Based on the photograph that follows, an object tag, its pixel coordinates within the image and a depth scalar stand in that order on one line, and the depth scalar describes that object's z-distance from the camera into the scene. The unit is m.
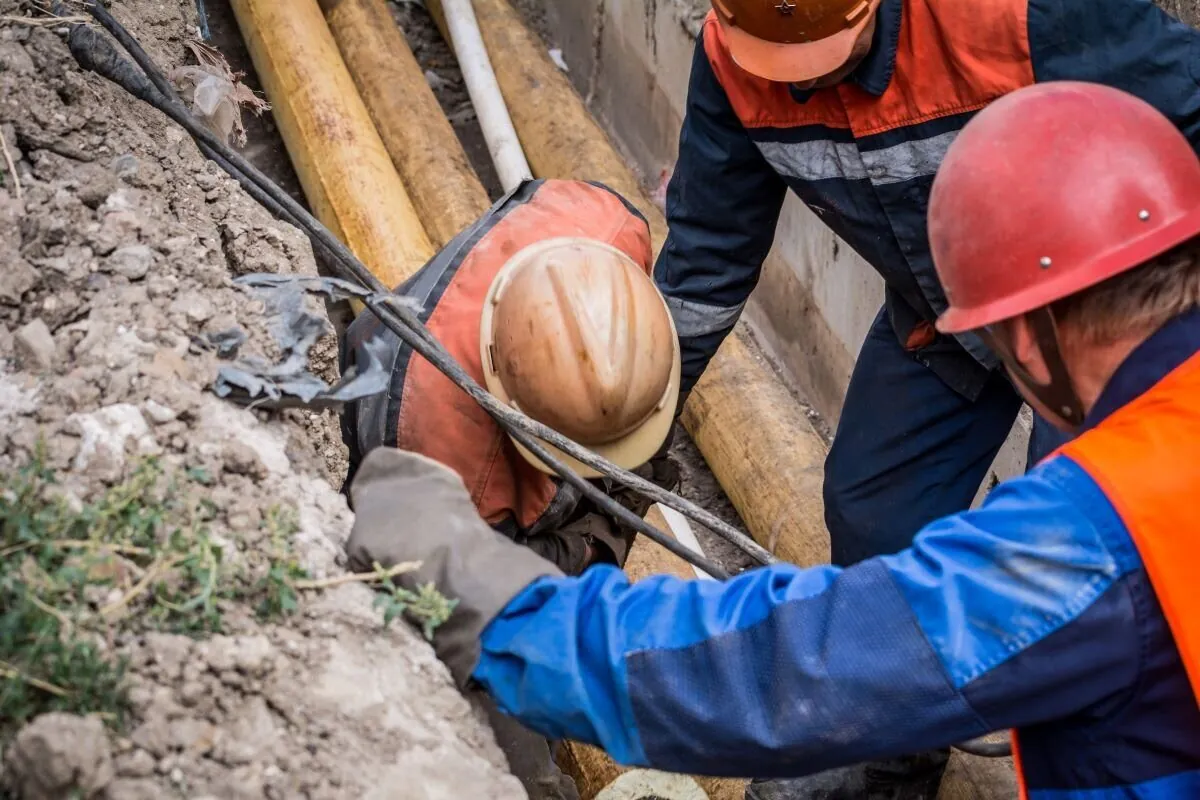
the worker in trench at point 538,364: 2.53
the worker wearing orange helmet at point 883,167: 2.55
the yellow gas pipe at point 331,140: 4.41
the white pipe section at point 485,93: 5.56
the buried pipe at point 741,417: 4.12
